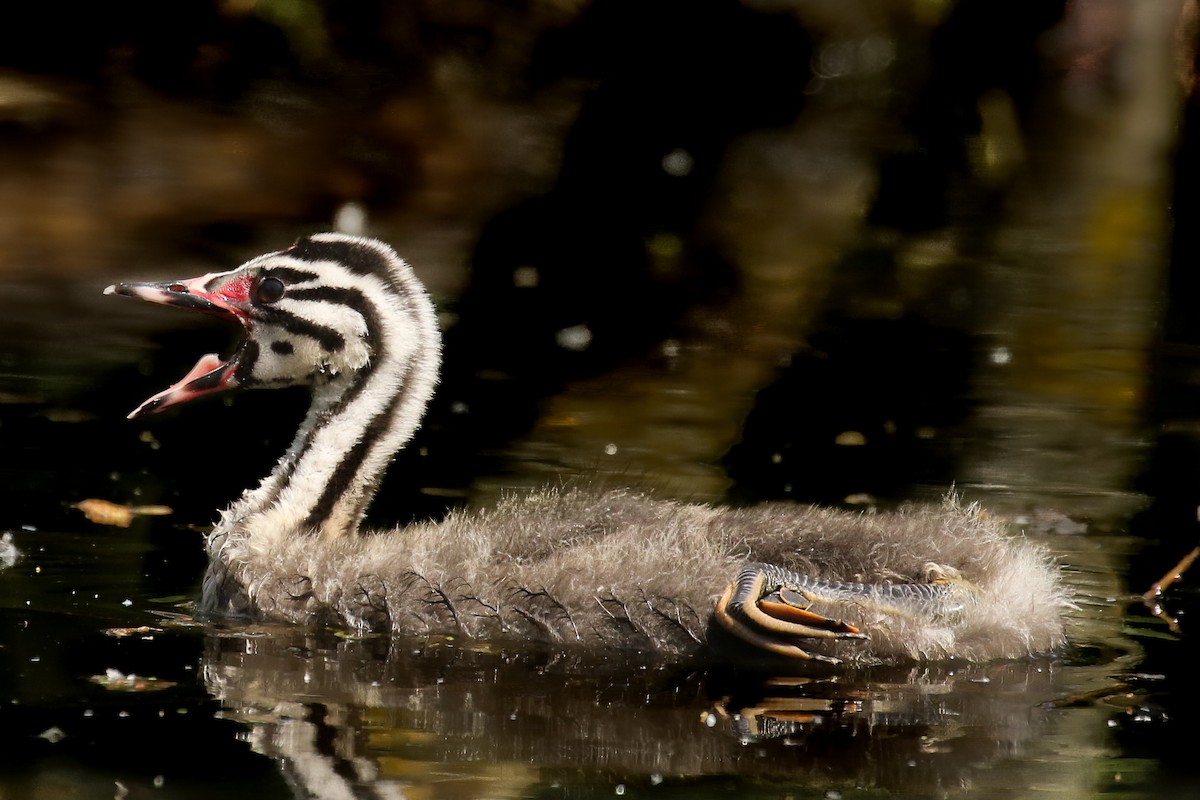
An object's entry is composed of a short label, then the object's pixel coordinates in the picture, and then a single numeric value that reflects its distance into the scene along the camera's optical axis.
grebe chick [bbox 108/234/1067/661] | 11.37
